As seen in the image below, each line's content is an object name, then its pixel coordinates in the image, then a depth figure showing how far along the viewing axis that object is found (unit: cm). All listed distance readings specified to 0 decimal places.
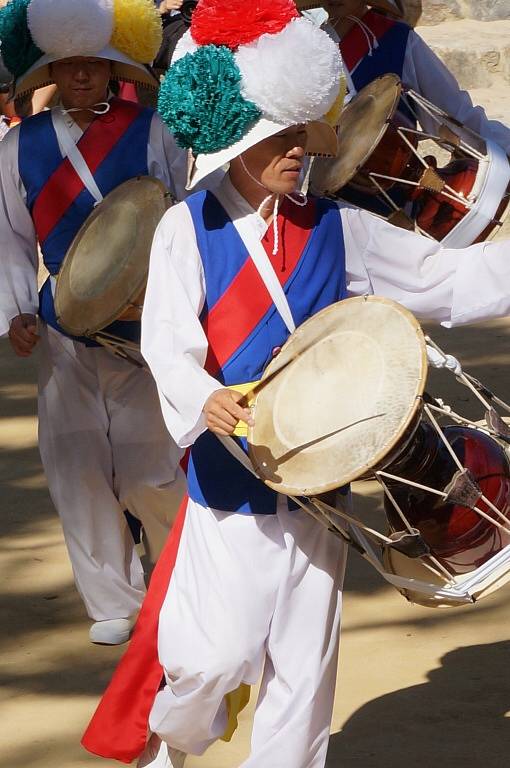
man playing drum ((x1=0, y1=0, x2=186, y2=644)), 929
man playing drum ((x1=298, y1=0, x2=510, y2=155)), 1056
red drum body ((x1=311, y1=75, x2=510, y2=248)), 948
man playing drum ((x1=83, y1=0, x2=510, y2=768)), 657
